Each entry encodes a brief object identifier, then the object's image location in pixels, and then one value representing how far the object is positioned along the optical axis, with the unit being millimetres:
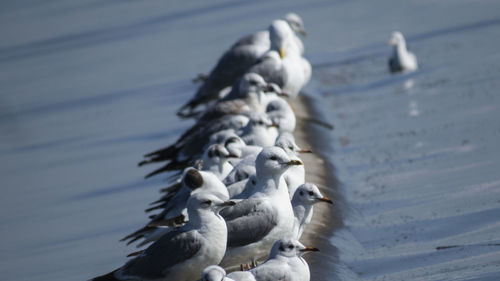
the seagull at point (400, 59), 33531
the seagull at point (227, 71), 31297
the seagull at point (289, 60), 28297
